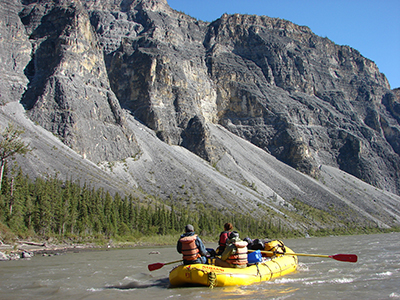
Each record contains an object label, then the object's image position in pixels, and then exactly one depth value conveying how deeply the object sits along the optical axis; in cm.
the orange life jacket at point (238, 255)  1548
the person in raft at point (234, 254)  1547
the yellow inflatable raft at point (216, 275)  1427
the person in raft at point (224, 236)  1588
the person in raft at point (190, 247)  1509
